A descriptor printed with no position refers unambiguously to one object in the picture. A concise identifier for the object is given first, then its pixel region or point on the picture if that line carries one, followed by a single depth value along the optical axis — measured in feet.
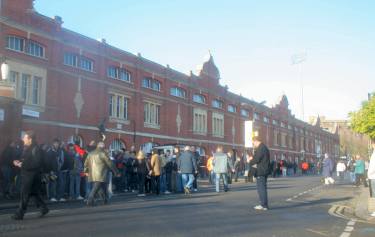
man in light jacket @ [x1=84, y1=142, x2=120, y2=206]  42.55
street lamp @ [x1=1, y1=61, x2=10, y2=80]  71.64
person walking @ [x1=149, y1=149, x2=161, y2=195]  59.77
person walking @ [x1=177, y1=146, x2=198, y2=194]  60.34
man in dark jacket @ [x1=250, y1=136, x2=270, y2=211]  40.29
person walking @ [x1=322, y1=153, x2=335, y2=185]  88.38
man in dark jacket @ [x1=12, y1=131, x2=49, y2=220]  33.18
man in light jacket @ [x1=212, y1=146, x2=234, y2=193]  62.85
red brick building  93.25
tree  88.12
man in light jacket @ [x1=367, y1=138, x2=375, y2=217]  37.58
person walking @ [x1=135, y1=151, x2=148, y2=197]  58.49
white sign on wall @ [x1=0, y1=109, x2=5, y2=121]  54.37
